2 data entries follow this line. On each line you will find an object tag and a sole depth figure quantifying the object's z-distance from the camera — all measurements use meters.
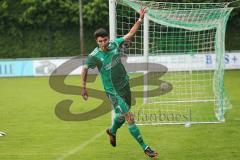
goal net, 27.53
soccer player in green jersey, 19.05
